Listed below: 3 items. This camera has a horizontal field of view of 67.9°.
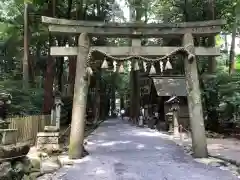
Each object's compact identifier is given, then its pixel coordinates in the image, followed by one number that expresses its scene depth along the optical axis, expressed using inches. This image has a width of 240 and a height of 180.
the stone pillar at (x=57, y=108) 310.8
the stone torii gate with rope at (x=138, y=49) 256.0
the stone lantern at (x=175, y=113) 447.1
